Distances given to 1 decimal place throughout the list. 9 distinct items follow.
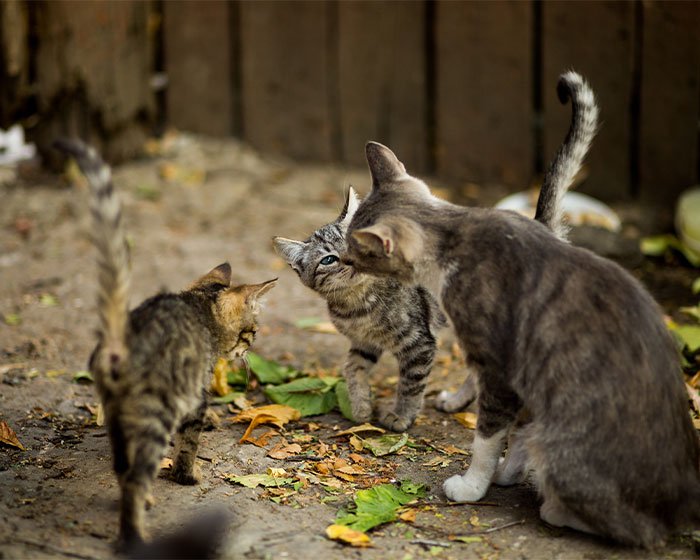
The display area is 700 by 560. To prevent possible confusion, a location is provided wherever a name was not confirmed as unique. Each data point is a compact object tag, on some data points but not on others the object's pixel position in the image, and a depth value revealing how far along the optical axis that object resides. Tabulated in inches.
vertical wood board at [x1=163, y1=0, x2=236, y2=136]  331.0
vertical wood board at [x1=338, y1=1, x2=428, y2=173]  318.3
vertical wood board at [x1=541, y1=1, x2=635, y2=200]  291.1
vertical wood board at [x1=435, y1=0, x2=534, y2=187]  306.7
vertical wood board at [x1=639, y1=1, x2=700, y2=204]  280.5
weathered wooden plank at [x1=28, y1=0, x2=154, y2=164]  302.0
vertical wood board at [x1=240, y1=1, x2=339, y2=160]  327.0
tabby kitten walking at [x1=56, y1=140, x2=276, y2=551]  136.1
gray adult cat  148.3
